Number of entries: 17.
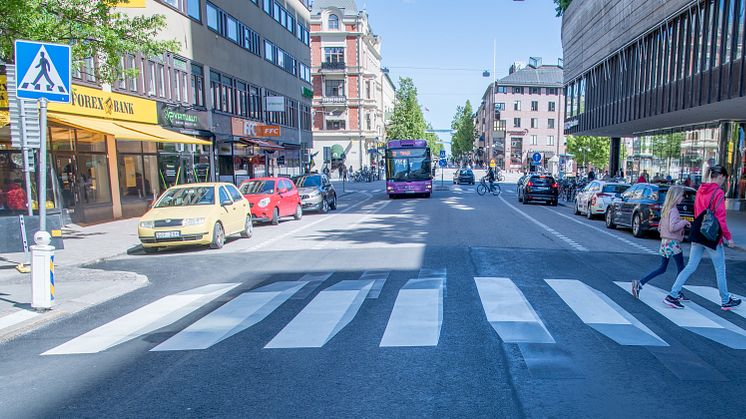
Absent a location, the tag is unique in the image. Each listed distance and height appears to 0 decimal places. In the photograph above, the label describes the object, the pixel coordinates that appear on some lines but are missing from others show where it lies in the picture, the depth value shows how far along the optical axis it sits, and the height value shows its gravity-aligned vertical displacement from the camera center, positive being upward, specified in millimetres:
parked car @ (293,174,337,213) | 22000 -1384
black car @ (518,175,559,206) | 27031 -1640
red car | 17375 -1262
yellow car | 11820 -1278
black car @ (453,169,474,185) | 55188 -1983
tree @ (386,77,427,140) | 81750 +6740
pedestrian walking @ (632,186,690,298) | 6891 -1027
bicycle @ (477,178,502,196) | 35969 -2071
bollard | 6910 -1410
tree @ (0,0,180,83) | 11250 +3069
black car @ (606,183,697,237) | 13086 -1413
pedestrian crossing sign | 7211 +1291
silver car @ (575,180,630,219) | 19344 -1439
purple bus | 30047 -430
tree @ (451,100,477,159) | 137000 +7370
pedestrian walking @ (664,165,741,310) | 6566 -977
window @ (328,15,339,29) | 67750 +17686
